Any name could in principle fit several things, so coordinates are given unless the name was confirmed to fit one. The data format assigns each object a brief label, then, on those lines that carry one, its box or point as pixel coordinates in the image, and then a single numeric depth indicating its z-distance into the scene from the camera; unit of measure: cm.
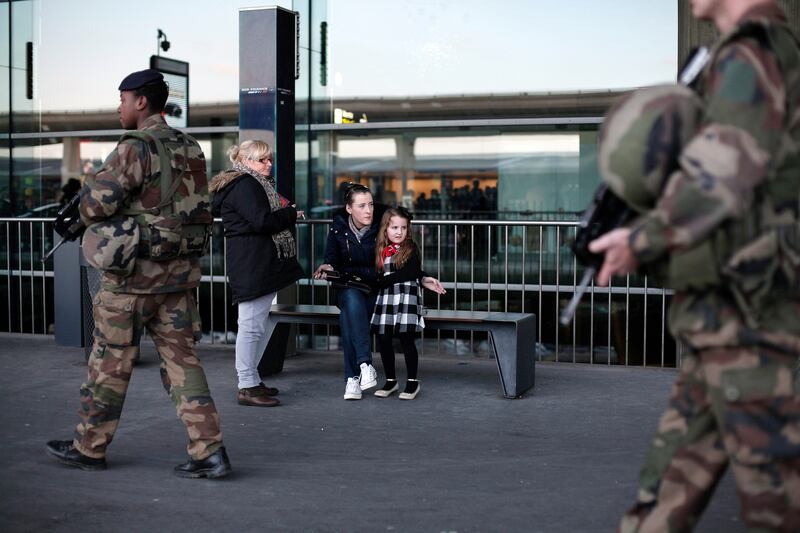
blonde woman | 667
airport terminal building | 1417
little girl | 690
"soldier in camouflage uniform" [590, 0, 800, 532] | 249
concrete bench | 696
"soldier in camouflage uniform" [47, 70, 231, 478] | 477
